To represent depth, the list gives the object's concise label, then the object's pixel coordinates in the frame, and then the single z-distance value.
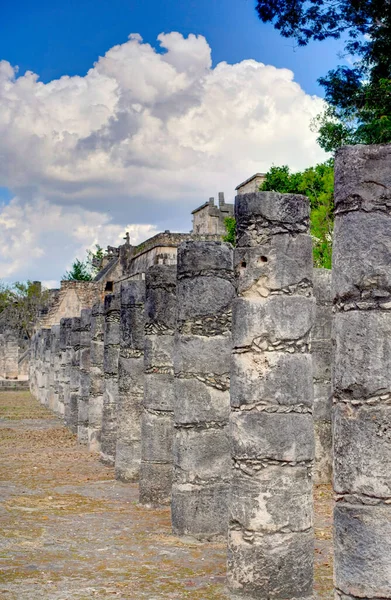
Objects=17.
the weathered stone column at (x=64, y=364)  21.77
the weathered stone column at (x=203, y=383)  8.64
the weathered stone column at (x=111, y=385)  13.74
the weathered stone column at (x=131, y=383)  11.96
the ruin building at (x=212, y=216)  46.03
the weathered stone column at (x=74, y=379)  19.05
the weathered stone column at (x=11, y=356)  41.19
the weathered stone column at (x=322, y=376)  11.86
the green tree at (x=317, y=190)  21.58
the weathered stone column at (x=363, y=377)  4.75
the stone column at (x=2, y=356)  41.78
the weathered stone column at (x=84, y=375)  16.62
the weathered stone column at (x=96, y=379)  15.67
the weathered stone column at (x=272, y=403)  6.61
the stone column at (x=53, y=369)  25.33
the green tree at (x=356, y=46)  19.73
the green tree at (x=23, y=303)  64.06
